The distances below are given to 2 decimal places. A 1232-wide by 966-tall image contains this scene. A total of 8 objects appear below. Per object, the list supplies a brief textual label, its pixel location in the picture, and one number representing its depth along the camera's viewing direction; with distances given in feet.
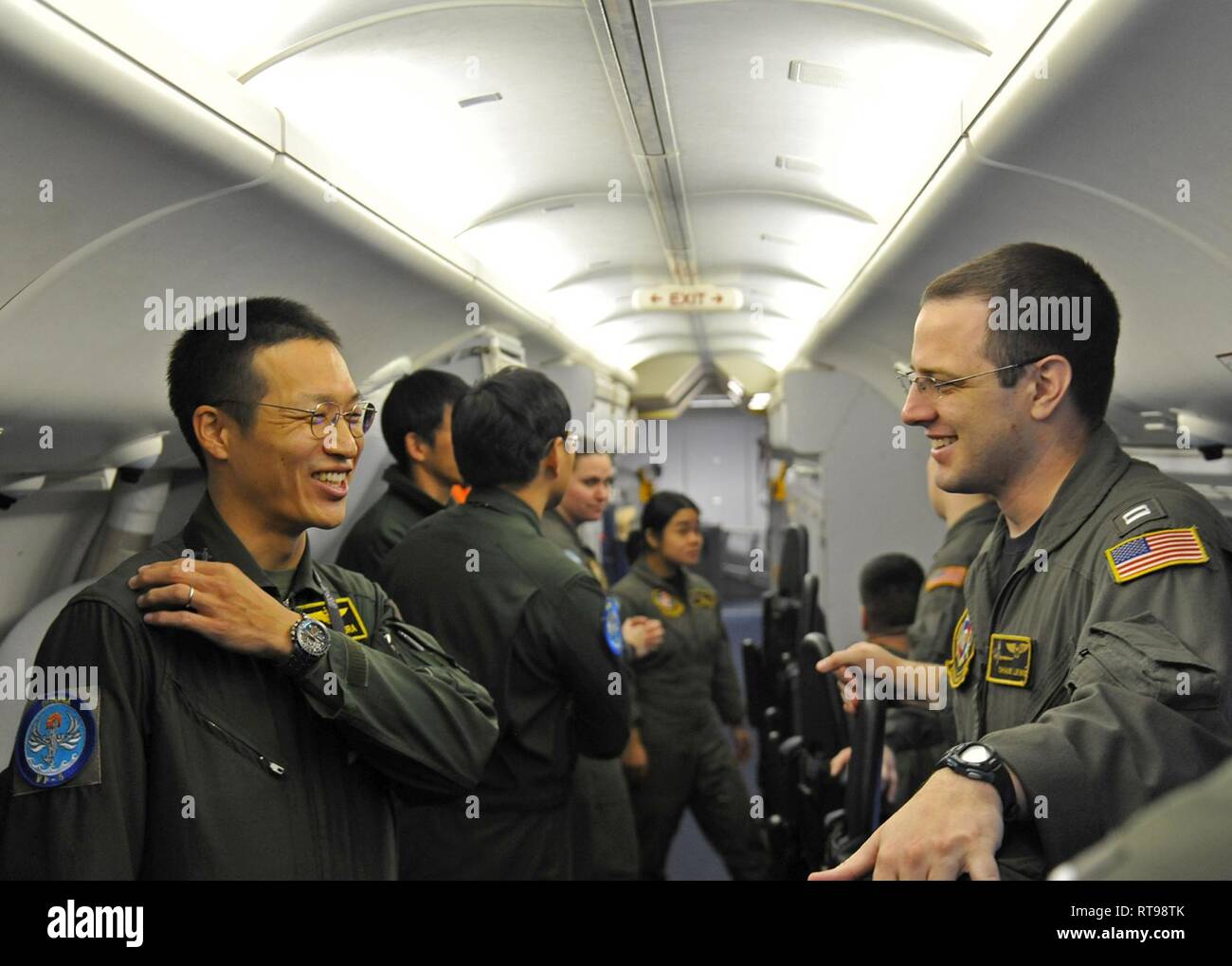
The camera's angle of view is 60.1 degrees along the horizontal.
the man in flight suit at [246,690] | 4.50
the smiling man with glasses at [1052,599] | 3.78
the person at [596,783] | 10.72
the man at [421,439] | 10.46
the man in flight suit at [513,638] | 8.07
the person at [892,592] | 12.78
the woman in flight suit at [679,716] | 14.15
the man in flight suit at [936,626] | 9.92
